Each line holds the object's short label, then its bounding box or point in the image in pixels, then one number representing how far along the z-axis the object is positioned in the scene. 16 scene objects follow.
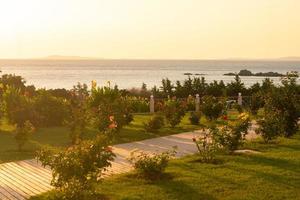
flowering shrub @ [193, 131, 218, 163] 13.66
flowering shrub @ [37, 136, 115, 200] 9.23
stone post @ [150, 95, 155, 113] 27.95
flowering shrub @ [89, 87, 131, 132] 18.05
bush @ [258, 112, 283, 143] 16.45
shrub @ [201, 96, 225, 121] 22.49
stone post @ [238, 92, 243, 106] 30.02
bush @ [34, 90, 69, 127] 21.94
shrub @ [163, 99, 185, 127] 21.33
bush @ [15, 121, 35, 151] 15.58
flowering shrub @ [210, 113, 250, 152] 14.70
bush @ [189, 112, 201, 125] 22.59
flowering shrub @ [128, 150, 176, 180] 11.66
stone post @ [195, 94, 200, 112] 28.19
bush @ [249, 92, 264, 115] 25.77
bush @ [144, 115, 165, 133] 19.84
